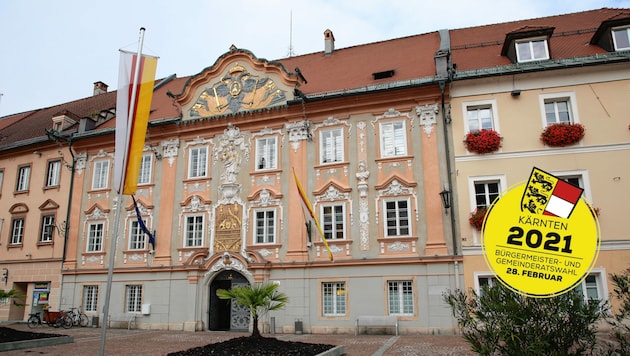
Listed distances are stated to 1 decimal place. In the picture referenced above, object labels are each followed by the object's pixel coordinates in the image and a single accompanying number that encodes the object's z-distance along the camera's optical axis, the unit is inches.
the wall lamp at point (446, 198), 697.0
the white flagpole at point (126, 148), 403.2
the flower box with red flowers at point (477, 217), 676.7
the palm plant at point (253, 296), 491.5
